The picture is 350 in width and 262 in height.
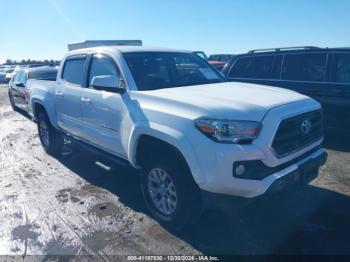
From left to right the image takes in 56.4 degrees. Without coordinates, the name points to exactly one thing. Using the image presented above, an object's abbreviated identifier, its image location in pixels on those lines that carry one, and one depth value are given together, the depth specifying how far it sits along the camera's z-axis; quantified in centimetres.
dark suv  621
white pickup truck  302
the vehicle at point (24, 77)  1100
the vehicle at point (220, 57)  2443
